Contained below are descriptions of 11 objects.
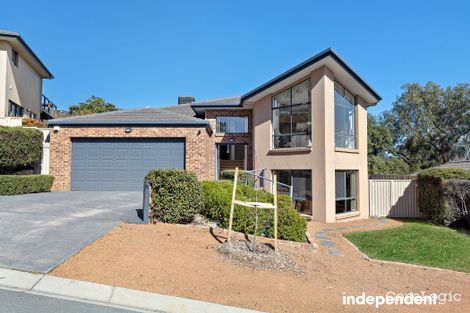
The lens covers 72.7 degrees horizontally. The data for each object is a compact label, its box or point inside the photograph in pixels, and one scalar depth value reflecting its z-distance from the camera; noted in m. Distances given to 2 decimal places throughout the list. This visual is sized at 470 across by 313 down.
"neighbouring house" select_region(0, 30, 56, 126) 19.78
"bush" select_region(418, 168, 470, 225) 12.52
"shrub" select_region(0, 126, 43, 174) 13.92
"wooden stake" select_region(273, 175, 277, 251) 7.01
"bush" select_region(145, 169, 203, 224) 8.28
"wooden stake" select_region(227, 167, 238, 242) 7.16
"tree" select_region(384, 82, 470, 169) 29.78
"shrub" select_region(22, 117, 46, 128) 18.52
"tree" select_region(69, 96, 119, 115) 36.34
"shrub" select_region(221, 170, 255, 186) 13.68
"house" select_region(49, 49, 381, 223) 13.08
